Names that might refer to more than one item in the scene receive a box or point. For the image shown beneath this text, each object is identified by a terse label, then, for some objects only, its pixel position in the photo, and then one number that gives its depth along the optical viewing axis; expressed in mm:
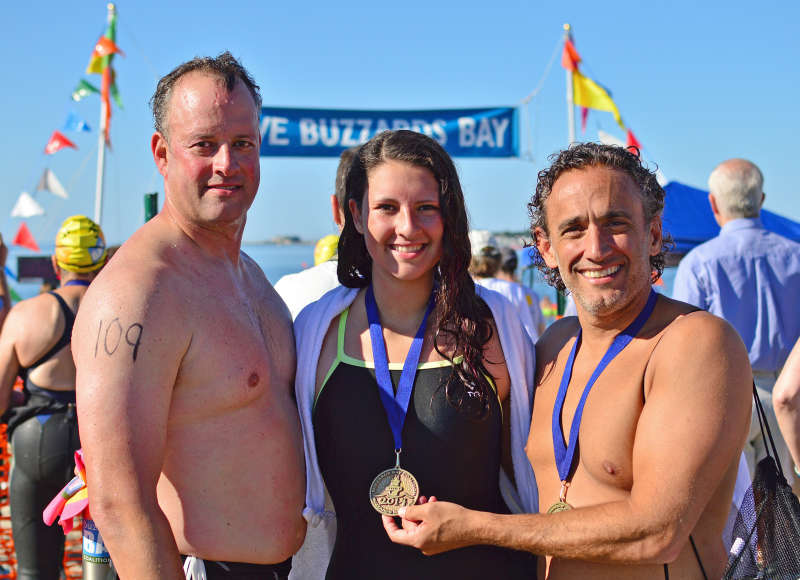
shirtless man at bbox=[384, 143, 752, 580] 2150
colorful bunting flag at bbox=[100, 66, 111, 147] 11258
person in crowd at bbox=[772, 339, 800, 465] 3701
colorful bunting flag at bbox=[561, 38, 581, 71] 10414
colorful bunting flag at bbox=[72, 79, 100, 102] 11469
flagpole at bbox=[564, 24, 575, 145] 10570
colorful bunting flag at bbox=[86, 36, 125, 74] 11109
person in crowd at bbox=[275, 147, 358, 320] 4047
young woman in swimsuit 2584
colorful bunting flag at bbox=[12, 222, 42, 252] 13701
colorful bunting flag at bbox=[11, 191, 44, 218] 12586
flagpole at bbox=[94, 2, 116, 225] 11336
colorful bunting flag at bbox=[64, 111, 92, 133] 12352
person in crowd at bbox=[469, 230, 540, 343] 6160
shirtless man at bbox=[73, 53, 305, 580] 2172
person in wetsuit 4711
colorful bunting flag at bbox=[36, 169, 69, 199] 12648
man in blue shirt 5156
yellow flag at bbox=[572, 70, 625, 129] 10531
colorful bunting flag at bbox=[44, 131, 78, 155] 12250
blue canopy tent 10469
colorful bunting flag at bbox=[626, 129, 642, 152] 12259
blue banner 9641
